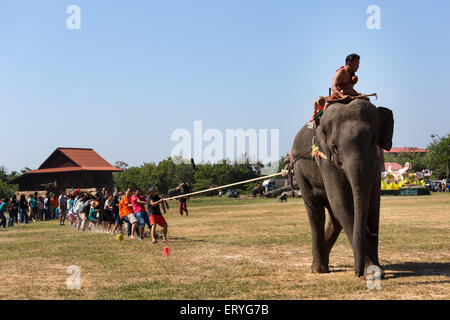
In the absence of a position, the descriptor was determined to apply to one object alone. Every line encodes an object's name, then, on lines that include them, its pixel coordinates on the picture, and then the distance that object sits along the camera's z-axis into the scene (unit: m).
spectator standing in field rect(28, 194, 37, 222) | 38.50
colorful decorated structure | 55.09
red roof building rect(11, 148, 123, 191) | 76.25
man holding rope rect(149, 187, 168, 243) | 18.31
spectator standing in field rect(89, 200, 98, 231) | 25.14
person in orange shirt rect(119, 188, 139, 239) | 20.00
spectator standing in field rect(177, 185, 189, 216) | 35.46
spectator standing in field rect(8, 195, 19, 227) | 34.42
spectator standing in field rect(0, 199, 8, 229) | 32.10
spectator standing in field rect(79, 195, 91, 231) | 26.32
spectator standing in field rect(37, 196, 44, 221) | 39.81
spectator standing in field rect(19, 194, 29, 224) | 36.00
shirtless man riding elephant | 9.68
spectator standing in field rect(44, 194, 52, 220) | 39.75
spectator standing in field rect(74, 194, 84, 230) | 27.65
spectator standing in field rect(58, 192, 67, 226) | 33.42
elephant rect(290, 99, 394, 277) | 8.52
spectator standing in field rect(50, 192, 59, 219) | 41.46
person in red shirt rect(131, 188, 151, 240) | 19.33
